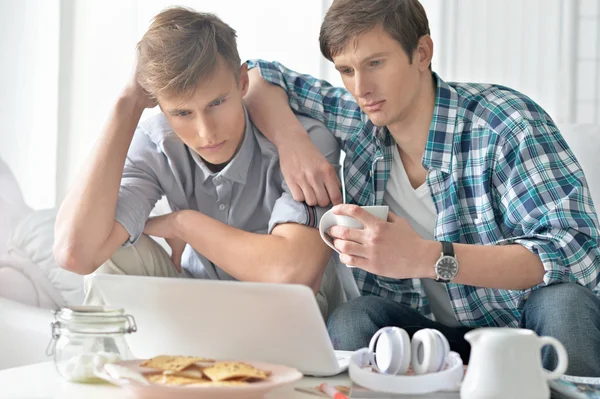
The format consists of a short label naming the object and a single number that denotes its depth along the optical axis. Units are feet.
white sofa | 6.51
